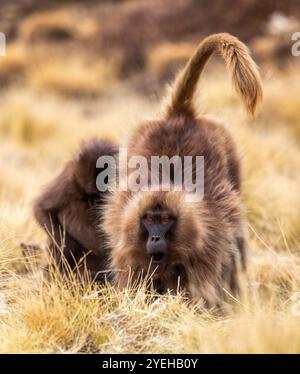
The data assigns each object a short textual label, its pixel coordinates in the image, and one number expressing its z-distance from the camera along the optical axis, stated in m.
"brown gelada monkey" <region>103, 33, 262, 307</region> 8.90
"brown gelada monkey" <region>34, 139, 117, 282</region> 10.62
